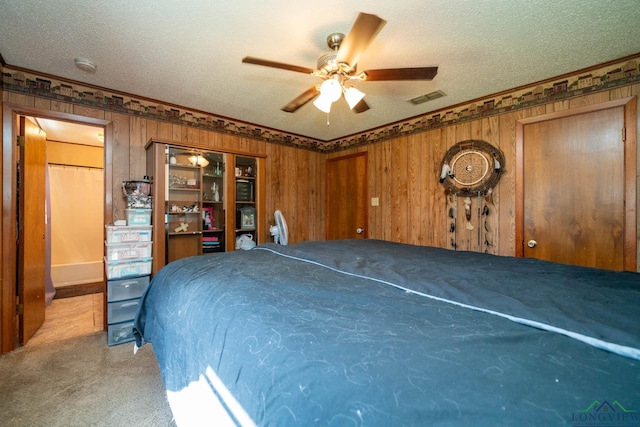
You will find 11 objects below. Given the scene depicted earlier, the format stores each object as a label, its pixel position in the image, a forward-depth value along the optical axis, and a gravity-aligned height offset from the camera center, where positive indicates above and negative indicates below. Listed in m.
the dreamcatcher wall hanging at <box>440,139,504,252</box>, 2.55 +0.37
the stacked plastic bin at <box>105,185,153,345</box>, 2.22 -0.49
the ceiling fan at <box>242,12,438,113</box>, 1.43 +0.93
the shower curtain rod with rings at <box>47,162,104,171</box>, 4.03 +0.80
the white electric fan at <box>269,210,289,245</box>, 3.14 -0.18
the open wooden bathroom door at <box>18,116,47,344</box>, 2.24 -0.15
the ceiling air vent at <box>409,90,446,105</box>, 2.50 +1.18
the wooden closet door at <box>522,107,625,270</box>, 1.99 +0.19
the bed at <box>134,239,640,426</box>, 0.47 -0.33
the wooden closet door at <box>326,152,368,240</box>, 3.75 +0.25
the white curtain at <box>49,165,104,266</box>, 4.04 +0.01
